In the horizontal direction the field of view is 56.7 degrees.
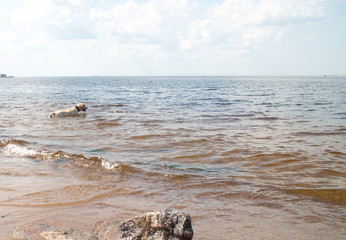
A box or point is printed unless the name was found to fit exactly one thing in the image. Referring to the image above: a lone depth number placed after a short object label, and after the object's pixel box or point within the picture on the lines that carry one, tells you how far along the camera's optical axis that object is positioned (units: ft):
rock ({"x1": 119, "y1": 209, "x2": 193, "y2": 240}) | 10.96
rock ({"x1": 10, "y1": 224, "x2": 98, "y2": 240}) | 12.75
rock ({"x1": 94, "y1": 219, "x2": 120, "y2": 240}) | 13.35
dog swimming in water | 59.97
